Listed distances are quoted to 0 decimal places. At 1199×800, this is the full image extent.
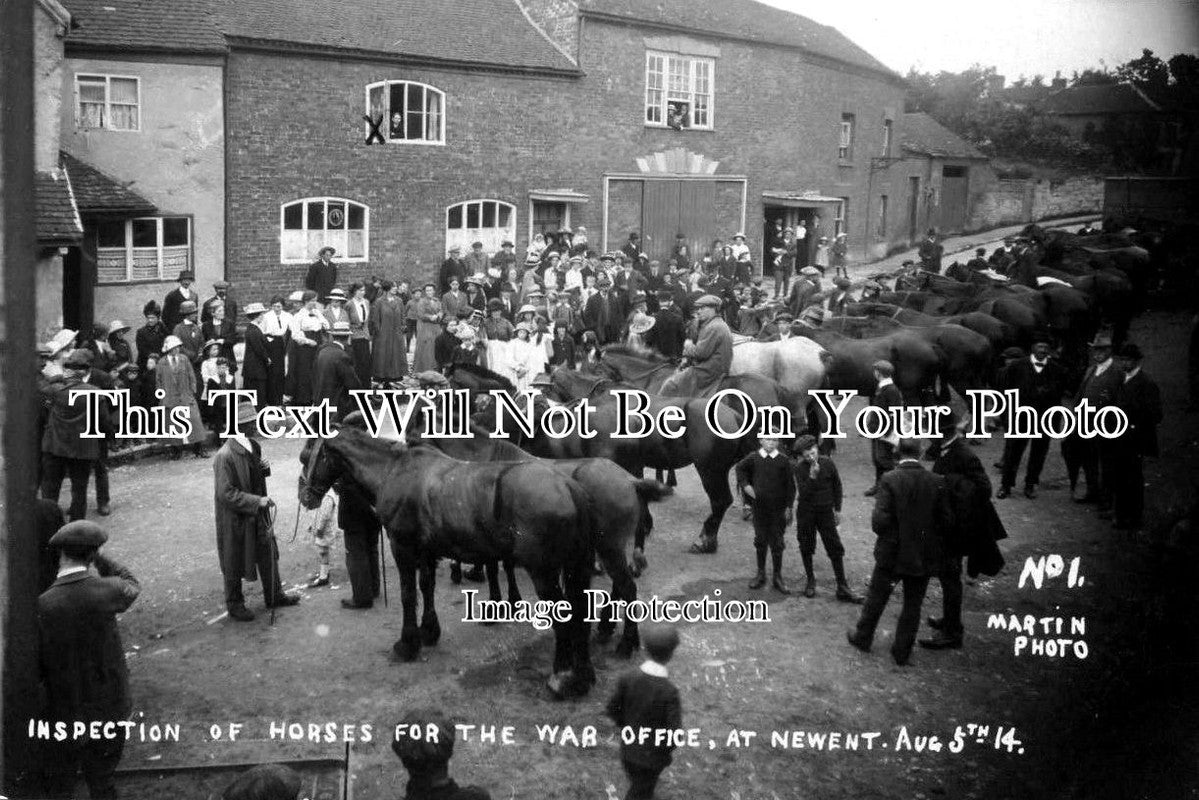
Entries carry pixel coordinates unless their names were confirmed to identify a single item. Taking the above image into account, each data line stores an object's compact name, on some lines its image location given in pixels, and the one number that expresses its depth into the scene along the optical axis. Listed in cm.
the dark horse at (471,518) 696
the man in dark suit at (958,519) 759
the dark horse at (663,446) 942
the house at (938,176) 1620
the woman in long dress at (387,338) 1443
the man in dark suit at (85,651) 550
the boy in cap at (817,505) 824
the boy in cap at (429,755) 445
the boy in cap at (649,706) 536
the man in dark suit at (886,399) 1001
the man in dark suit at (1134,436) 866
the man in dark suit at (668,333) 1562
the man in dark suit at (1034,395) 1019
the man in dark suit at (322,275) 1712
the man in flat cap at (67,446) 912
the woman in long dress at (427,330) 1438
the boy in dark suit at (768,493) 835
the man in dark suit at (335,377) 1063
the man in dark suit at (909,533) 733
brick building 1725
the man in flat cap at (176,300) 1418
